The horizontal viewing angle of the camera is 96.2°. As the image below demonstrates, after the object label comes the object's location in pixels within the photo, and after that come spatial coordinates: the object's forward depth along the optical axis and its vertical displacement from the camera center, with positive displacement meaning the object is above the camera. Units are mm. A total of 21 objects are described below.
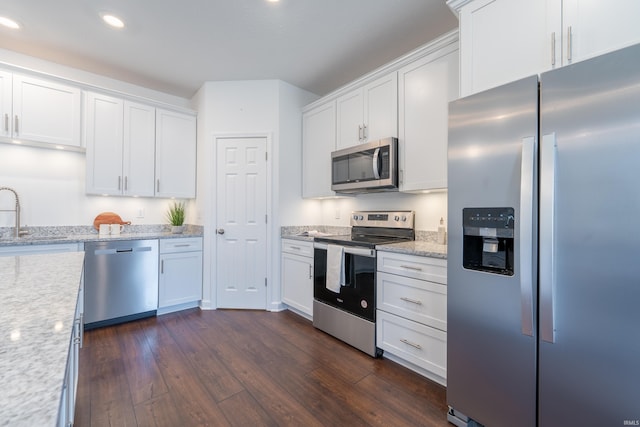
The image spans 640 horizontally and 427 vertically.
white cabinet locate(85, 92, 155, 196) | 3058 +758
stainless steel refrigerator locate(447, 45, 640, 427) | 1084 -144
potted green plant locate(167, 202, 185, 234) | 3611 -26
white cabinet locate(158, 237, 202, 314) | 3229 -695
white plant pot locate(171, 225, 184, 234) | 3598 -186
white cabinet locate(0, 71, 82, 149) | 2646 +1002
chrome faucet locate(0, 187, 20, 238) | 2803 +31
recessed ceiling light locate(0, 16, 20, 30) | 2369 +1603
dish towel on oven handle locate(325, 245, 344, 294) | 2543 -477
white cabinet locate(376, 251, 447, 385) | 1906 -693
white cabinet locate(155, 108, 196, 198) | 3471 +748
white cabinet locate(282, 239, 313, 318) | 3043 -677
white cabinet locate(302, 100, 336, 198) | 3201 +789
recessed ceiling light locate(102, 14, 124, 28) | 2324 +1601
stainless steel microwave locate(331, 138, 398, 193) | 2490 +448
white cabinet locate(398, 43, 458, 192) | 2182 +805
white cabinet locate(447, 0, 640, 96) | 1269 +905
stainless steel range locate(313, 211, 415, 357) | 2344 -553
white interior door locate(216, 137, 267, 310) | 3414 -101
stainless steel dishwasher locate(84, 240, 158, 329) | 2793 -692
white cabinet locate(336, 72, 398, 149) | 2566 +994
